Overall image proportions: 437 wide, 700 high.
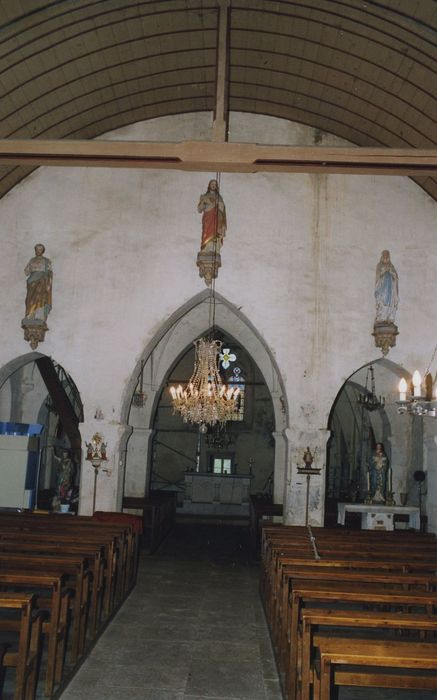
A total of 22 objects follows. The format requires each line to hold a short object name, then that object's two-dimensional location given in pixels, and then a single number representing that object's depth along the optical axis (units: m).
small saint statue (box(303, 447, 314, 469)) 13.98
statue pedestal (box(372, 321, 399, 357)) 13.97
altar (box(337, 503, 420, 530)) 14.20
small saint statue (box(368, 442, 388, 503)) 15.31
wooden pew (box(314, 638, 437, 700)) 4.31
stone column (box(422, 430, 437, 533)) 14.28
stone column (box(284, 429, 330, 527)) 13.99
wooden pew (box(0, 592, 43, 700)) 5.26
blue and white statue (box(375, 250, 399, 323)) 14.06
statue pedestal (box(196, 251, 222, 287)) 14.28
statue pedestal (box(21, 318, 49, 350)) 14.16
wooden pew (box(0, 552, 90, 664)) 6.97
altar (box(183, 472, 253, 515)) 23.45
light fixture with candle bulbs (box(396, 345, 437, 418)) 7.57
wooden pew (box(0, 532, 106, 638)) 7.91
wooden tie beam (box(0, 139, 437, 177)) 7.97
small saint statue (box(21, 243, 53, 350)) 14.19
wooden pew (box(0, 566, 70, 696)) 6.02
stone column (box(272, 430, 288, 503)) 17.34
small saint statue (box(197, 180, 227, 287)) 14.28
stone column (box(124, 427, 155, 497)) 18.61
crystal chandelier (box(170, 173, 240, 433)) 12.87
